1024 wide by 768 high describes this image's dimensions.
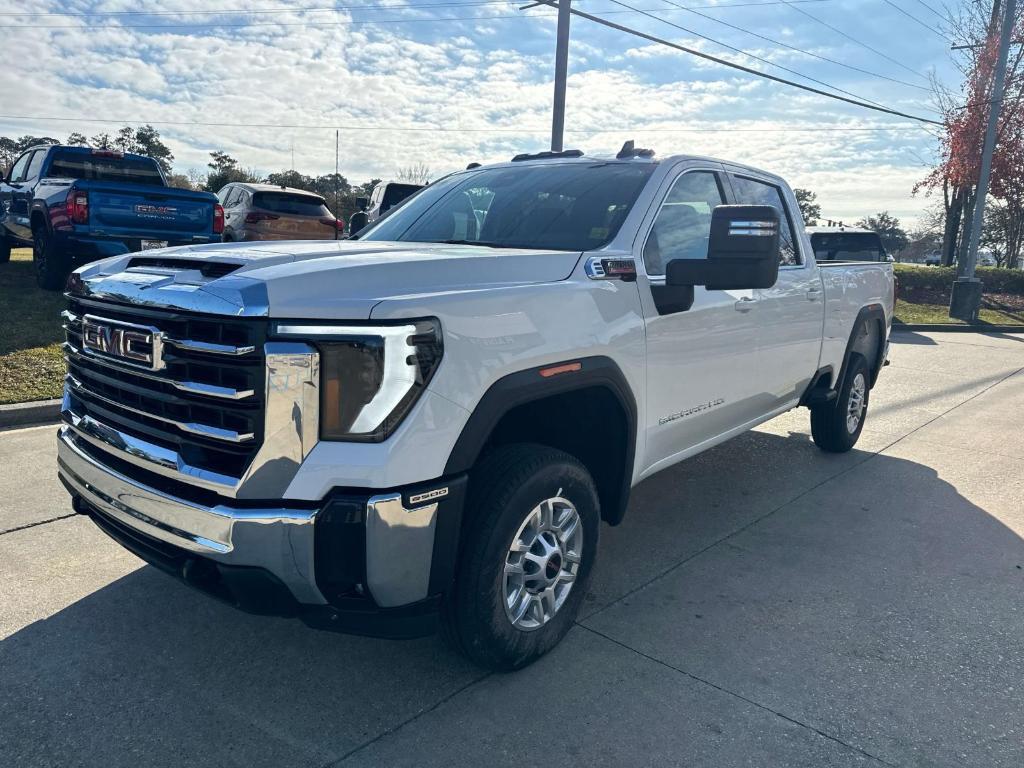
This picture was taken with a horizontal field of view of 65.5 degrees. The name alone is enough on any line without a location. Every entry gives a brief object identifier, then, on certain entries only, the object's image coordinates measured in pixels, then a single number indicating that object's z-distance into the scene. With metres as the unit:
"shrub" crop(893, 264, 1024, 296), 23.89
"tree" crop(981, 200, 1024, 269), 37.47
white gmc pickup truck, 2.32
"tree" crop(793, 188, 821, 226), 65.53
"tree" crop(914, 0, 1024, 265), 22.08
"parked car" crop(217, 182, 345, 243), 13.24
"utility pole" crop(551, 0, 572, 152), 14.73
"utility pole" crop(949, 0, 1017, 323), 17.66
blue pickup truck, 9.16
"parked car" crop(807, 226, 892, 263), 14.66
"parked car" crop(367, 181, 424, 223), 15.13
